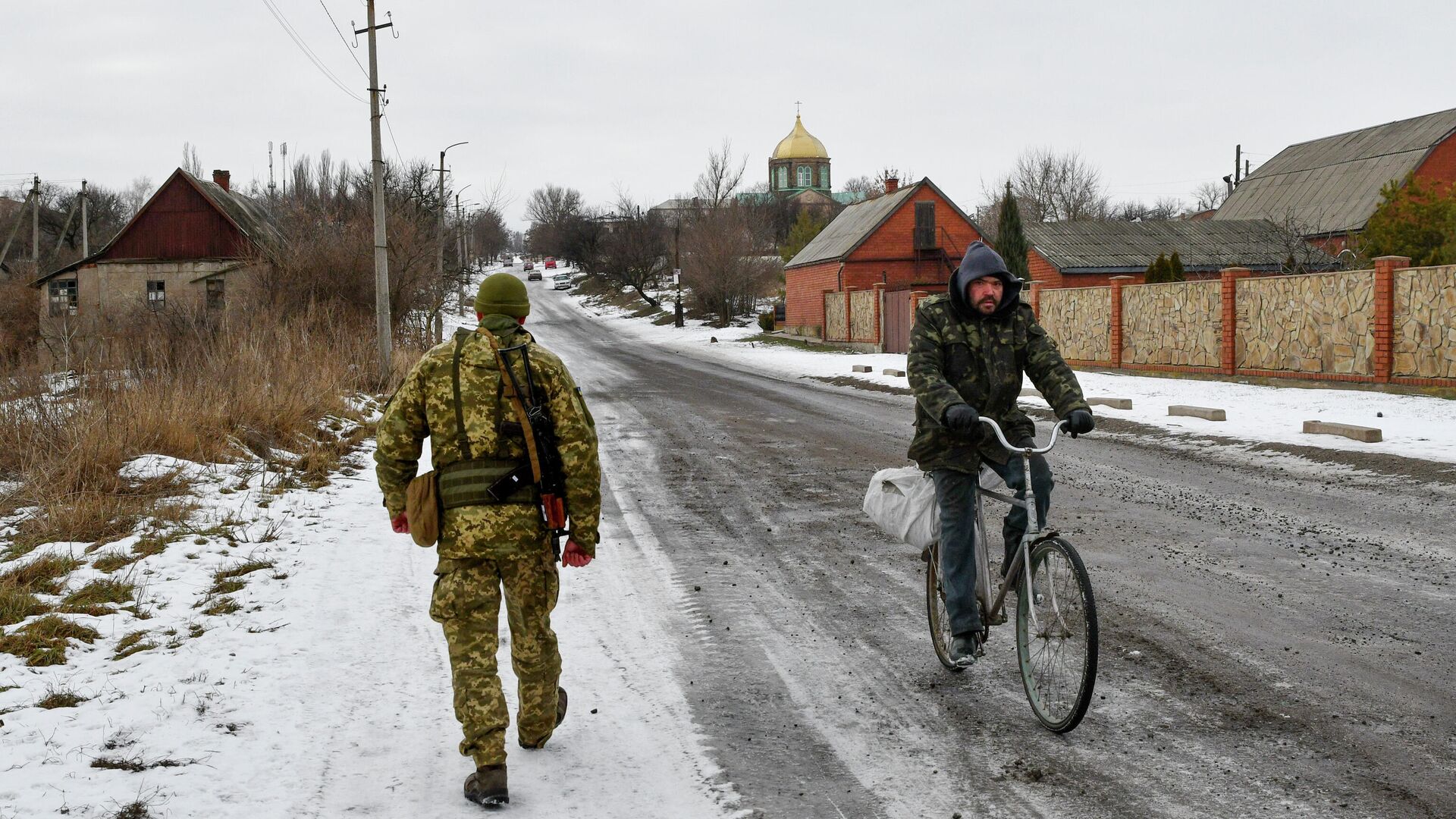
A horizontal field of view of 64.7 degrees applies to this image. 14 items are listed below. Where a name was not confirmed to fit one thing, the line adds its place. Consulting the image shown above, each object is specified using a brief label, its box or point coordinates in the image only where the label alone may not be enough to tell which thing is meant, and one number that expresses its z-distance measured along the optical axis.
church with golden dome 112.94
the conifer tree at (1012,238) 40.03
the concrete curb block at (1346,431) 12.39
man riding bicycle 4.67
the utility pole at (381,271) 19.42
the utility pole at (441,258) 32.41
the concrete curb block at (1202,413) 15.06
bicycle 4.23
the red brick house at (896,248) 46.16
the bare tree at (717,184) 72.44
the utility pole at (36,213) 48.09
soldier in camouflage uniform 3.96
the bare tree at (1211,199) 99.56
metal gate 35.22
